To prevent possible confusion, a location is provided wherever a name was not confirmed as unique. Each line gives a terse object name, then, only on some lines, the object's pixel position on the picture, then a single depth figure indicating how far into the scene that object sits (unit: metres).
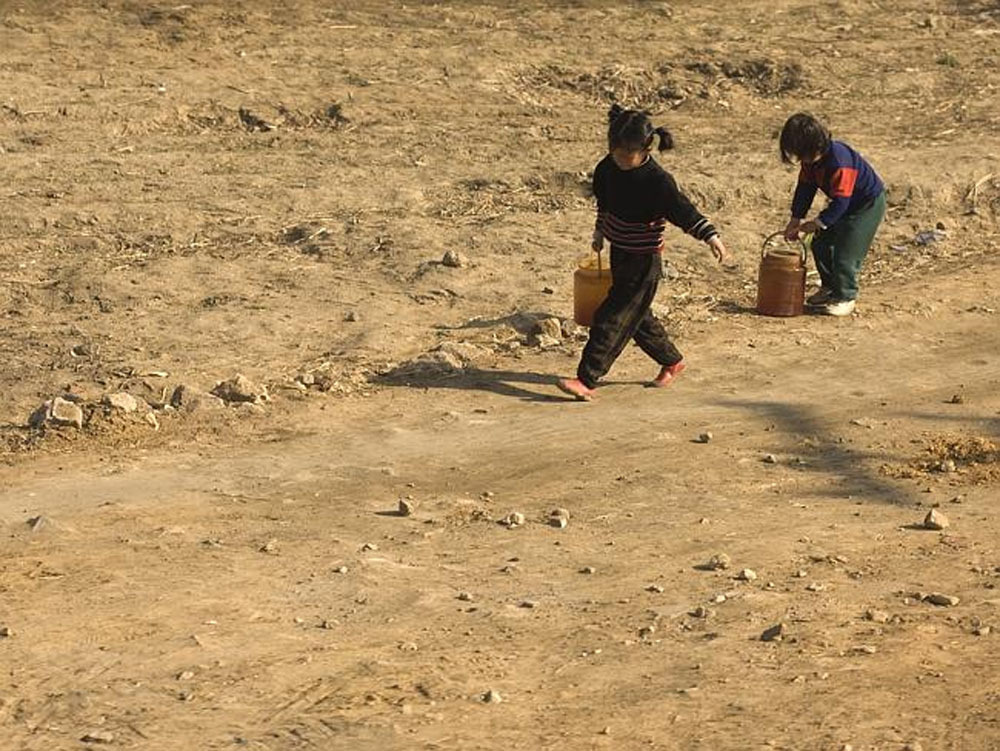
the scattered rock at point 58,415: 19.22
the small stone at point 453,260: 24.28
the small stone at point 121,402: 19.61
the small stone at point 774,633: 14.47
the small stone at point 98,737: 13.12
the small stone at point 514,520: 17.08
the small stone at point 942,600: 15.11
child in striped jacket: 19.62
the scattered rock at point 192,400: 19.84
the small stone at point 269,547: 16.36
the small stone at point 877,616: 14.80
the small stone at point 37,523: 16.77
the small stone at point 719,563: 15.91
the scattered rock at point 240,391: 20.11
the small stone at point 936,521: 16.73
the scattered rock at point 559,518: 17.05
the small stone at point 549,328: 22.41
